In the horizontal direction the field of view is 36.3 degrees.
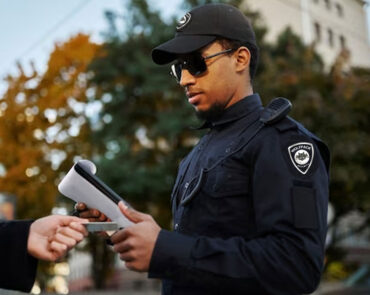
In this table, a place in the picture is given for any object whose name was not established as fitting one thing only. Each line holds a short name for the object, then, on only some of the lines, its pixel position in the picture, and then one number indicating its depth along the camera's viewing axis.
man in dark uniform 1.46
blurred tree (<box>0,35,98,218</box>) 15.11
